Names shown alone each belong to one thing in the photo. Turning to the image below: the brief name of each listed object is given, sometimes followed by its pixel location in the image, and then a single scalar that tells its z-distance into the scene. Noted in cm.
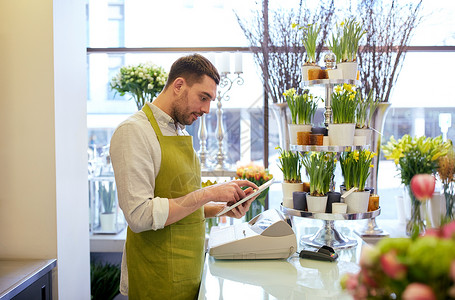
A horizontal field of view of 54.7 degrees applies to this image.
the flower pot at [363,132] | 217
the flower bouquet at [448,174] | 293
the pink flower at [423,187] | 65
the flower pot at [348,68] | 217
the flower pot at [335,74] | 216
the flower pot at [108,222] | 340
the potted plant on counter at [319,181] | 208
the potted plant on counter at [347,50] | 218
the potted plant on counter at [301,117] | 217
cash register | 194
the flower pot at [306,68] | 221
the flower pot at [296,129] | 218
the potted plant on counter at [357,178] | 209
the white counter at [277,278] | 156
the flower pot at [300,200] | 213
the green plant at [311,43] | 230
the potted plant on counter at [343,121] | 208
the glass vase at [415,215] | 294
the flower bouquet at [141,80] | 323
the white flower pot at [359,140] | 215
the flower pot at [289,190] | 224
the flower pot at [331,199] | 210
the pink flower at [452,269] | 52
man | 163
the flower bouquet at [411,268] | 57
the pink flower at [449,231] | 60
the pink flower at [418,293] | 54
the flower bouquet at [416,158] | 297
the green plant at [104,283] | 332
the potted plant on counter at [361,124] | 217
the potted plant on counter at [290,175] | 224
